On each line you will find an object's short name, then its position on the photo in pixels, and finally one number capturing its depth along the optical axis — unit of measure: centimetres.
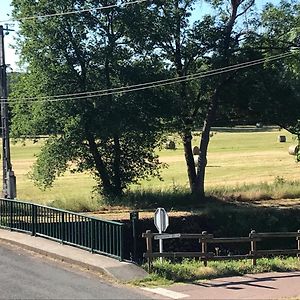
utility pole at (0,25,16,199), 2629
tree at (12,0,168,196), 2875
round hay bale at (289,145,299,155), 5466
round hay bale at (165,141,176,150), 6389
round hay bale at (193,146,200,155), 5418
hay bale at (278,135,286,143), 7612
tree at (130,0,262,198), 3092
